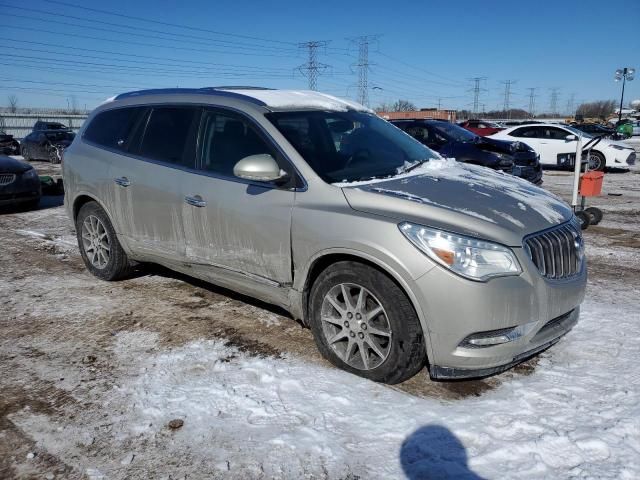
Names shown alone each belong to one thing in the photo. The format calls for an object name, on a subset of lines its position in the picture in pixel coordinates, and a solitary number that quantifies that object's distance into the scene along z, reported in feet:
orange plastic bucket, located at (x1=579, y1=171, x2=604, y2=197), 24.48
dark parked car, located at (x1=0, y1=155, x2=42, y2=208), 31.35
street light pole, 139.54
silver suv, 9.82
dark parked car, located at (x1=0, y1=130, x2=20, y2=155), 76.89
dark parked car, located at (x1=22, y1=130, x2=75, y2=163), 67.51
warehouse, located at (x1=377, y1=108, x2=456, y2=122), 193.72
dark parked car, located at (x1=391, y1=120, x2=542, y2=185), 34.04
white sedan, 51.67
